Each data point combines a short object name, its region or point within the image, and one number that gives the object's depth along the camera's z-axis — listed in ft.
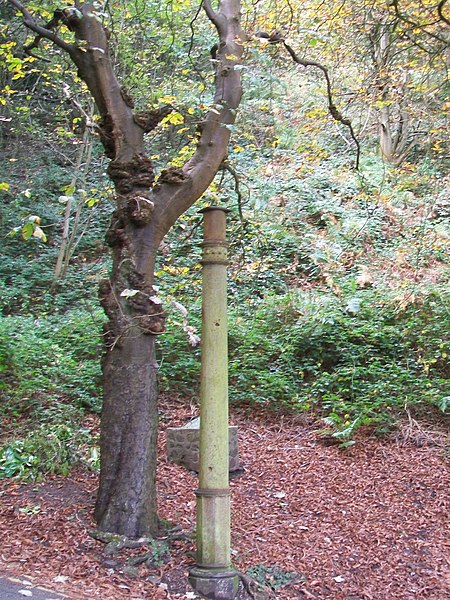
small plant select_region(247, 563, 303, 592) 15.62
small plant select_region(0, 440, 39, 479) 19.53
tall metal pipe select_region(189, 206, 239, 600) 14.17
